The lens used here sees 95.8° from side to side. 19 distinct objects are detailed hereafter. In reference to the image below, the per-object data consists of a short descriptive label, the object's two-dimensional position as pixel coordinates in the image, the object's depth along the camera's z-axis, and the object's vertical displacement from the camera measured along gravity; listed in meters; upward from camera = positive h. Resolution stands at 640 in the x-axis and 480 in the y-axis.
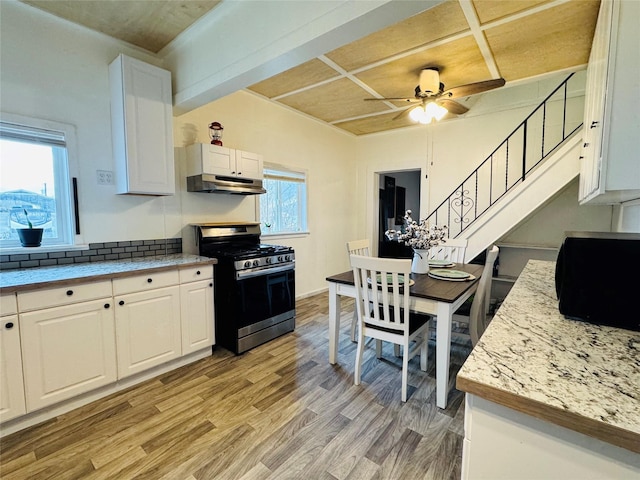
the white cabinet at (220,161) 2.88 +0.62
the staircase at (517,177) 3.17 +0.55
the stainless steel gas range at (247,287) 2.75 -0.68
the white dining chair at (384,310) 2.03 -0.69
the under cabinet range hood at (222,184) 2.91 +0.38
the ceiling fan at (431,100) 2.85 +1.19
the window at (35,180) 2.18 +0.32
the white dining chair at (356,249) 2.91 -0.31
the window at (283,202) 4.07 +0.28
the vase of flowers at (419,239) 2.62 -0.17
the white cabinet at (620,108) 1.17 +0.47
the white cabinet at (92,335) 1.76 -0.82
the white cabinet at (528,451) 0.63 -0.54
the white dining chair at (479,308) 2.46 -0.78
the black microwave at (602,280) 1.06 -0.23
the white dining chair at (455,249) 3.25 -0.32
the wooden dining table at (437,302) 2.00 -0.61
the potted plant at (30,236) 2.17 -0.12
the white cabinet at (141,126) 2.44 +0.82
